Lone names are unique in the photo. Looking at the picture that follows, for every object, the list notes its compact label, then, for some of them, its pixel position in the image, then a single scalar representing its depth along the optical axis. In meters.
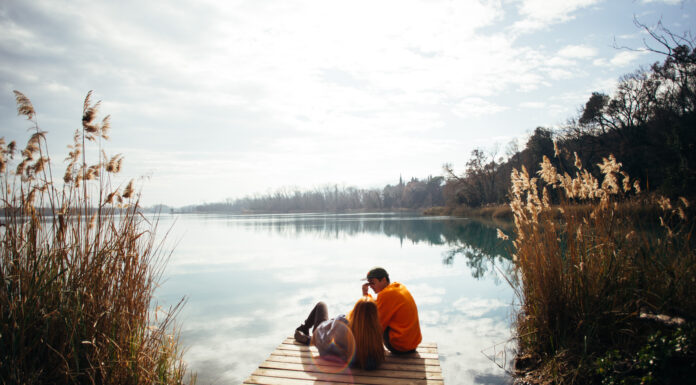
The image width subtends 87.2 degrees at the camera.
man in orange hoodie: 3.38
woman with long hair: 3.10
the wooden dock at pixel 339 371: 2.96
